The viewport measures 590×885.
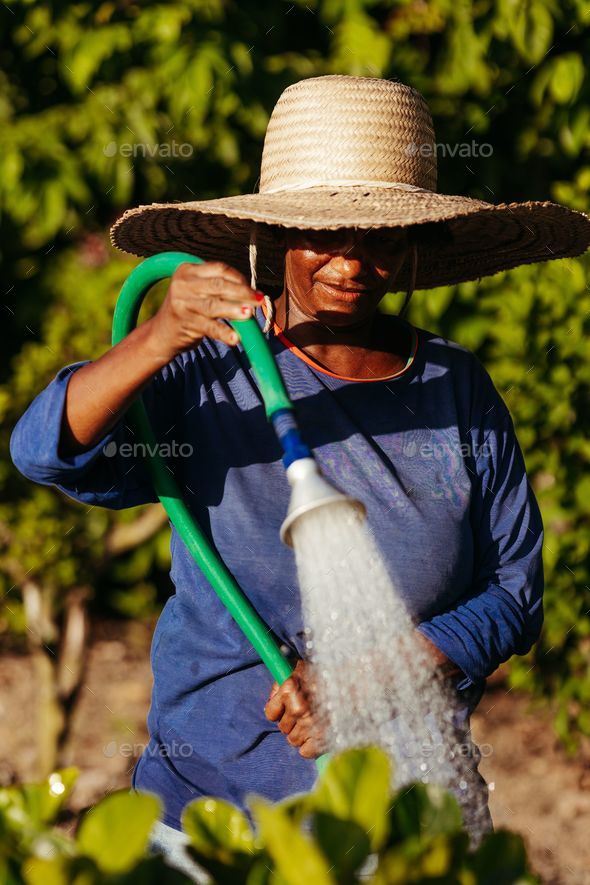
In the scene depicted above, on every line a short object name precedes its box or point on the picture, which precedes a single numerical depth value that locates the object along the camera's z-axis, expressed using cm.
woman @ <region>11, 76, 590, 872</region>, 391
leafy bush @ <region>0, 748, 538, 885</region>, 303
